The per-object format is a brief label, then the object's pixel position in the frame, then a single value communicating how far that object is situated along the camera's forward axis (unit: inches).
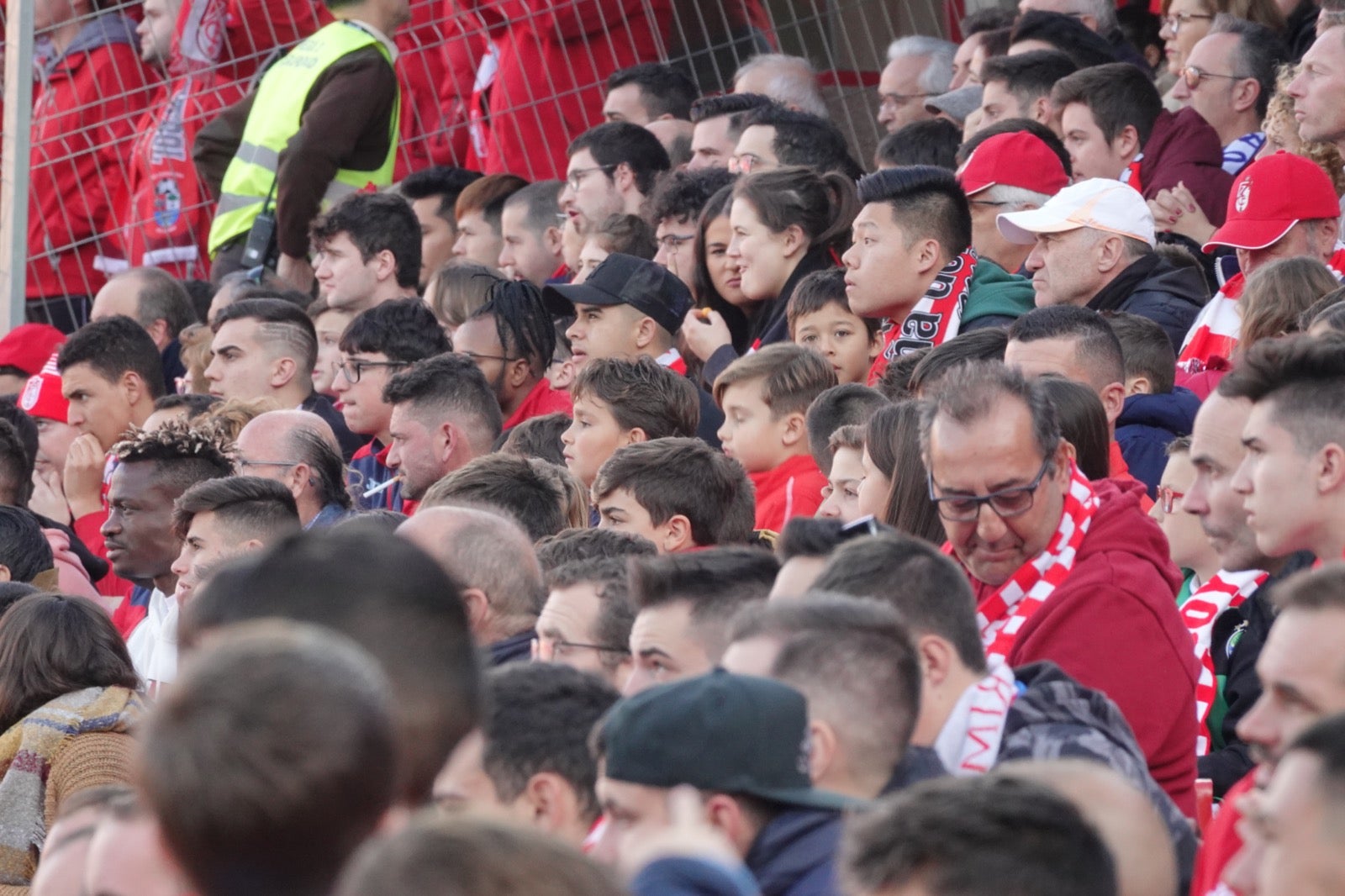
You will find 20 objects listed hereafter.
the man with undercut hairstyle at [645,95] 735.7
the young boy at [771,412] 470.0
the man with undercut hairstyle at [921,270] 506.0
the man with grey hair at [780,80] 731.4
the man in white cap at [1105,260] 502.9
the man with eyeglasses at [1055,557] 312.3
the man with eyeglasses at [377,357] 588.4
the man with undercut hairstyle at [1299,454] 300.8
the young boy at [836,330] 520.1
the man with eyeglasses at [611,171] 671.8
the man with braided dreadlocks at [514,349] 581.0
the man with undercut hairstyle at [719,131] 674.8
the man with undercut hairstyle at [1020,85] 652.1
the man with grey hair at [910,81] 746.2
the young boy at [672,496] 410.6
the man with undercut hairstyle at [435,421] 529.0
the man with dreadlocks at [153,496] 512.7
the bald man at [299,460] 522.3
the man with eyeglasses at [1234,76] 627.5
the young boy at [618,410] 481.4
